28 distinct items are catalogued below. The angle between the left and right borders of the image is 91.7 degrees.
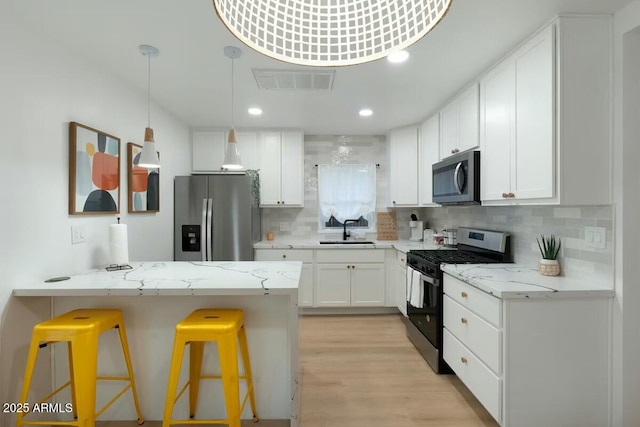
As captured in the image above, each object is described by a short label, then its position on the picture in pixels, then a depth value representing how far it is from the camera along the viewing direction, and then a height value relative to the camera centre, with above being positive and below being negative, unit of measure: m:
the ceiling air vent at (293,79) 2.35 +1.06
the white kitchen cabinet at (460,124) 2.51 +0.79
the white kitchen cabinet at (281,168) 3.98 +0.57
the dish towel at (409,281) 2.91 -0.65
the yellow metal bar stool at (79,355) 1.47 -0.68
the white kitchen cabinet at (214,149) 3.94 +0.81
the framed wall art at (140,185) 2.63 +0.26
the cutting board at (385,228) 4.27 -0.21
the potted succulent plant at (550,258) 2.03 -0.30
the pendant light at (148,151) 1.97 +0.40
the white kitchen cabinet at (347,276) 3.75 -0.77
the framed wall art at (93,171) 2.00 +0.29
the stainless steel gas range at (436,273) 2.47 -0.51
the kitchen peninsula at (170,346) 1.86 -0.80
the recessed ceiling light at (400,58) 2.08 +1.06
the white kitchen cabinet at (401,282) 3.39 -0.80
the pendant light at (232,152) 2.10 +0.42
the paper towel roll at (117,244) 2.13 -0.21
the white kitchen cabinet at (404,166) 3.84 +0.59
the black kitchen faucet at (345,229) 4.26 -0.23
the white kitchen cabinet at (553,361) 1.72 -0.83
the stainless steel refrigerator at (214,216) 3.41 -0.04
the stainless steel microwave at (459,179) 2.47 +0.29
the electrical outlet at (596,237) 1.76 -0.14
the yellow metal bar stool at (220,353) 1.51 -0.69
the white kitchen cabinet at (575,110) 1.71 +0.57
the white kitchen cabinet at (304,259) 3.74 -0.56
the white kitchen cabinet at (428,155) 3.33 +0.65
